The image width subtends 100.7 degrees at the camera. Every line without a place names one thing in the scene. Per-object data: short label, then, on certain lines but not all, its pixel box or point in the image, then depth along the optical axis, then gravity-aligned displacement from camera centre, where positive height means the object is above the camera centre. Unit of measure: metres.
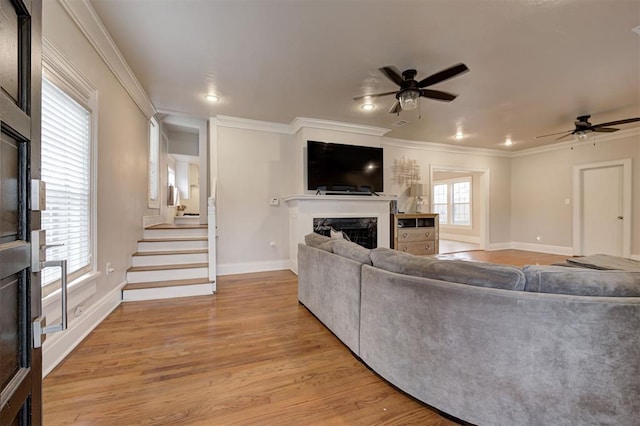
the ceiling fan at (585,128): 4.20 +1.35
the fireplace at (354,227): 4.51 -0.28
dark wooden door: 0.60 +0.00
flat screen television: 4.46 +0.78
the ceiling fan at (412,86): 2.57 +1.31
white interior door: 5.29 +0.06
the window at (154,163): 4.70 +0.87
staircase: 3.22 -0.73
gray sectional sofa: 1.08 -0.59
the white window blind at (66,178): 1.83 +0.25
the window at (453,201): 8.48 +0.38
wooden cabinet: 5.31 -0.42
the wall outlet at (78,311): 2.14 -0.83
